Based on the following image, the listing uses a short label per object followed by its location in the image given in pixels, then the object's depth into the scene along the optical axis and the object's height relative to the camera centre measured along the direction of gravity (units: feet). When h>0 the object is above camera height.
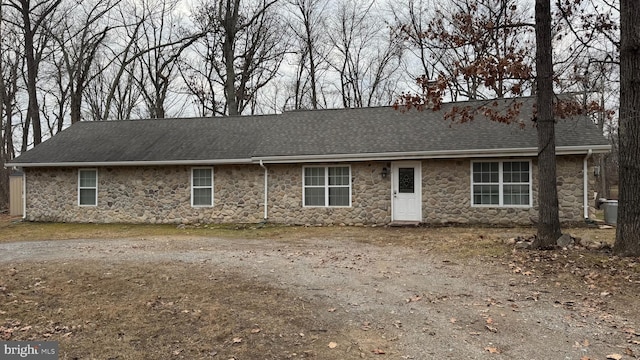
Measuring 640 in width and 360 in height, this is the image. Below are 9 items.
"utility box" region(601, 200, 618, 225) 39.36 -2.49
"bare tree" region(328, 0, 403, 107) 91.40 +23.90
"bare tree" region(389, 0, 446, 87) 72.68 +23.57
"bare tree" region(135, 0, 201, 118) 87.15 +26.22
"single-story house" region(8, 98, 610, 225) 40.09 +1.64
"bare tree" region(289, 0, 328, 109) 89.92 +28.77
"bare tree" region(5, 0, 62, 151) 67.10 +26.09
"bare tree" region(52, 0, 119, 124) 78.12 +26.40
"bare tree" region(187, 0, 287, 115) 81.41 +29.23
